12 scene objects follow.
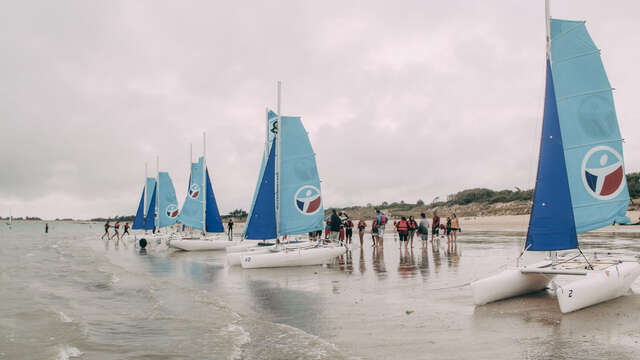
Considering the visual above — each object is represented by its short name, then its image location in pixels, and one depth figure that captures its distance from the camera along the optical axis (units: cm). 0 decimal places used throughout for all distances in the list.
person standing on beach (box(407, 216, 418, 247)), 2498
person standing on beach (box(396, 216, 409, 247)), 2369
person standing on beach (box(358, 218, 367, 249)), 2659
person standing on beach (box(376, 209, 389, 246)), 2477
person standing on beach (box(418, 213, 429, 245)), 2505
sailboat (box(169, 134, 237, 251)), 2792
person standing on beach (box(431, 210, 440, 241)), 2698
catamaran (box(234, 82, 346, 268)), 1841
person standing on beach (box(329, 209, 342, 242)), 2362
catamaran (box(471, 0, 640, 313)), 1059
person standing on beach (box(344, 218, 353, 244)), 2617
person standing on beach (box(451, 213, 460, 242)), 2435
